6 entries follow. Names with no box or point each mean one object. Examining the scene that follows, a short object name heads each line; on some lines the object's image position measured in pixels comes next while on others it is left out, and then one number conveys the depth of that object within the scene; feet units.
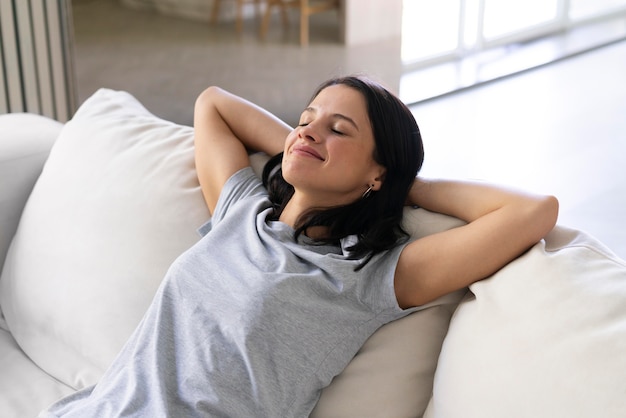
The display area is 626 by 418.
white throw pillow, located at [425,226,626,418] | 3.77
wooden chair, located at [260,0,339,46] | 15.68
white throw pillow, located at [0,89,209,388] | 5.61
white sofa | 3.95
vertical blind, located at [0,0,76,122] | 10.84
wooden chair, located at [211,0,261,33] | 15.60
